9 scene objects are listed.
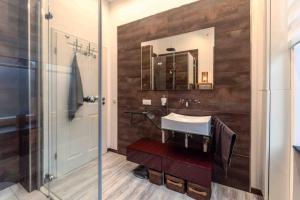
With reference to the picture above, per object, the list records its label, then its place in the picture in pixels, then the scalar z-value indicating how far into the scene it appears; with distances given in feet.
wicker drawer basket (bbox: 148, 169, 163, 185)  6.82
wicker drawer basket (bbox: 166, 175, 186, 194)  6.31
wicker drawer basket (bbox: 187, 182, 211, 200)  5.74
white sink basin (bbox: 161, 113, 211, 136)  5.96
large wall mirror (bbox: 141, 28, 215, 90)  7.14
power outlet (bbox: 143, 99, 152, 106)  8.81
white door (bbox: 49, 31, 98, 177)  6.61
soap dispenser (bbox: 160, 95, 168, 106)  8.23
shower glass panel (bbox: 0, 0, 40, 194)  5.74
